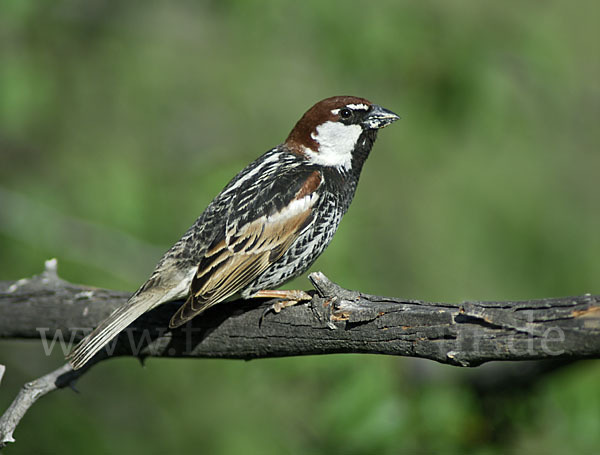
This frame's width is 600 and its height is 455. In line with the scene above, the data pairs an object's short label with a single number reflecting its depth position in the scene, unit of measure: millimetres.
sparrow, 7496
